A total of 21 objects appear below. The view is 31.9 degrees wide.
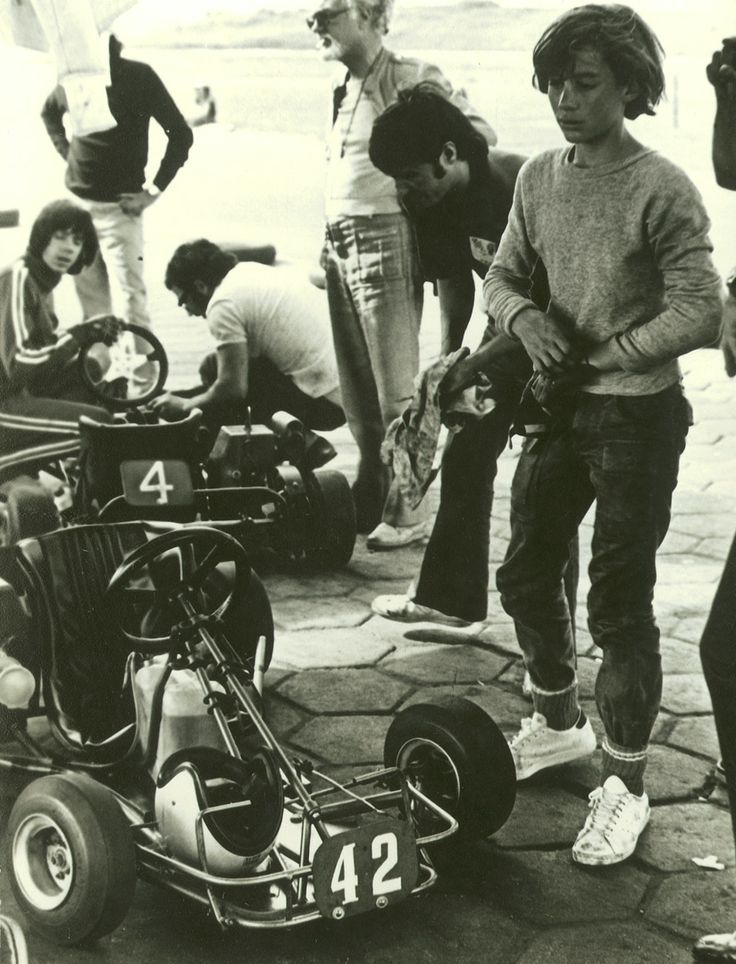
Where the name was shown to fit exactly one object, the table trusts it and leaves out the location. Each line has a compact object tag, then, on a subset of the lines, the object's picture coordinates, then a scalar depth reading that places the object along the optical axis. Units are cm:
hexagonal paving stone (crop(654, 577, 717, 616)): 293
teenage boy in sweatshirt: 230
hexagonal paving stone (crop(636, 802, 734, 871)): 259
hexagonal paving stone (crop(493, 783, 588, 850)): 267
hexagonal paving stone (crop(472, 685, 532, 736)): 306
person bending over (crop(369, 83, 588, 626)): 285
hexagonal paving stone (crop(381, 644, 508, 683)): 316
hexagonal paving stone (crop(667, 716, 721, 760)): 293
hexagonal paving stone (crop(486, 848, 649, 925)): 244
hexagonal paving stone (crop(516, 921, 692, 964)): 232
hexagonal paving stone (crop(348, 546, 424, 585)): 326
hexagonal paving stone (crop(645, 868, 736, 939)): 239
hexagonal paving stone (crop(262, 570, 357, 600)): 329
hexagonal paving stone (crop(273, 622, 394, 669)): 322
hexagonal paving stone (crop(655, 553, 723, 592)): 282
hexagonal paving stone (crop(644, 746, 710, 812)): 279
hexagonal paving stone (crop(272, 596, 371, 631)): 327
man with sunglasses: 281
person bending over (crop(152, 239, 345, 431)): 308
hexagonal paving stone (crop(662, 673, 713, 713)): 304
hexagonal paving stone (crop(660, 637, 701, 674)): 309
